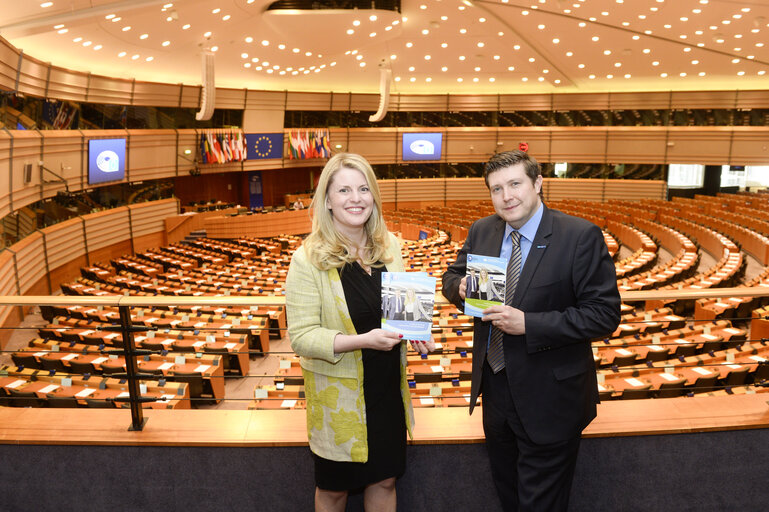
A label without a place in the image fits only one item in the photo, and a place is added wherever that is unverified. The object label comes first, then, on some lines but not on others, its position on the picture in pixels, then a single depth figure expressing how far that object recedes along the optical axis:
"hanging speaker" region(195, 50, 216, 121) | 18.06
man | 2.12
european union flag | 26.05
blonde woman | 2.17
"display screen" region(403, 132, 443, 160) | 29.64
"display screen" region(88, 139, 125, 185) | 17.91
